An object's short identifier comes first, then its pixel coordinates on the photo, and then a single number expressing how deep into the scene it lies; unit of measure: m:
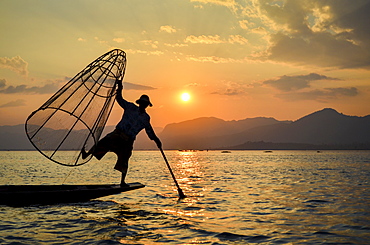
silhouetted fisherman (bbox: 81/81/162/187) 13.40
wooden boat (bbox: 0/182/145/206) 12.60
